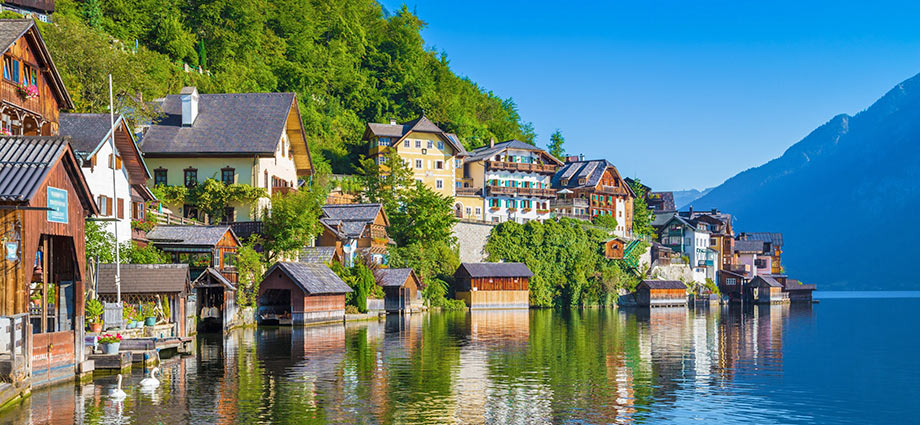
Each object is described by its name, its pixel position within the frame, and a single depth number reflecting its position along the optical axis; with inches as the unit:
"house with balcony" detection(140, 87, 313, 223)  2746.1
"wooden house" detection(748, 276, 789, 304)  5191.9
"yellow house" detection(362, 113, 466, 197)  4249.5
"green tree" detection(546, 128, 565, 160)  5767.7
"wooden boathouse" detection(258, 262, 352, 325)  2469.2
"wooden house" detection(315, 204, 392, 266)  3073.3
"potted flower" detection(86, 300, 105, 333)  1550.2
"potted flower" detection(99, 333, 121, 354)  1409.9
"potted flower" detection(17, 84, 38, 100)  1536.7
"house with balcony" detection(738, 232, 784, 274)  6148.1
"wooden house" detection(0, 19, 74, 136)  1489.9
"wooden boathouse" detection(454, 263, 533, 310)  3774.6
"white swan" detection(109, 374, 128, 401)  1161.4
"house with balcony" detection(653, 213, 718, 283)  5206.7
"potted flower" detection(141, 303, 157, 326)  1803.6
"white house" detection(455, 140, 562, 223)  4471.0
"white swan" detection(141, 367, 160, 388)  1264.8
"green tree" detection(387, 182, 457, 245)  3668.8
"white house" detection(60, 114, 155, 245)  1916.8
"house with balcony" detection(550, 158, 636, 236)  4847.4
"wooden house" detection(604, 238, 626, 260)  4426.7
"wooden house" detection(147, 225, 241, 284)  2215.8
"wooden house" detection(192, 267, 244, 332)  2182.6
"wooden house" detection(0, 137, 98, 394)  1122.0
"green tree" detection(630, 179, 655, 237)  5270.7
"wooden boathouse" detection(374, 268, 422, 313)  3225.9
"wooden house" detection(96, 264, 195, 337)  1796.3
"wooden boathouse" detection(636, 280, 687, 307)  4377.5
